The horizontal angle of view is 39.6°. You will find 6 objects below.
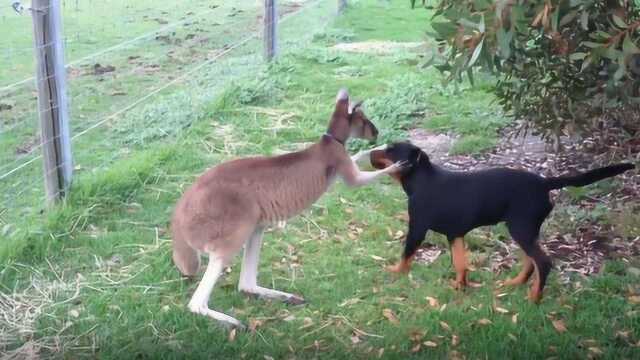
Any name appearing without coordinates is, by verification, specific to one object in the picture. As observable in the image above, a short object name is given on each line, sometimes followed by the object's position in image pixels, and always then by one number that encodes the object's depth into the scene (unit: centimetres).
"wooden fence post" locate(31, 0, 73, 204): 518
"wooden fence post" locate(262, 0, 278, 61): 962
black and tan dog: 430
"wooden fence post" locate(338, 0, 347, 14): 1491
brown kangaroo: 422
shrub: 314
